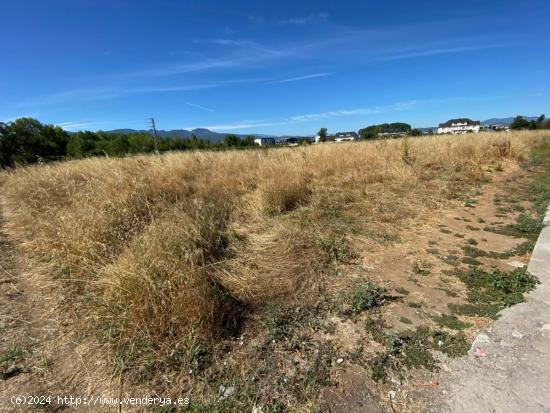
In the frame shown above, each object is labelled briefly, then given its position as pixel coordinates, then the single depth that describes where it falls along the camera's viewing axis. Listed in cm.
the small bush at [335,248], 329
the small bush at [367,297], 243
